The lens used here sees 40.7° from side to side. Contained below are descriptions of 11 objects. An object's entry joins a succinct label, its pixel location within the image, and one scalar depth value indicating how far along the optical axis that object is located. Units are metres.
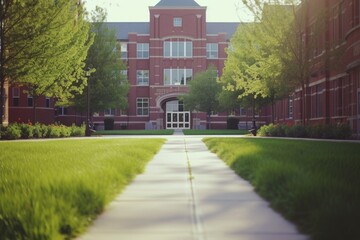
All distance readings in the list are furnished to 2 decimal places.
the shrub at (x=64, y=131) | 31.23
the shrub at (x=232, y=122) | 60.69
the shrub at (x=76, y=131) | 33.81
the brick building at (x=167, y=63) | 63.47
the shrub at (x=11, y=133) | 25.38
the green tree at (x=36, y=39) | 22.67
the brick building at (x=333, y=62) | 23.88
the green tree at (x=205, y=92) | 53.06
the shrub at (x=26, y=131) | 27.14
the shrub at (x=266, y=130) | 29.90
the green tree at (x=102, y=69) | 39.50
